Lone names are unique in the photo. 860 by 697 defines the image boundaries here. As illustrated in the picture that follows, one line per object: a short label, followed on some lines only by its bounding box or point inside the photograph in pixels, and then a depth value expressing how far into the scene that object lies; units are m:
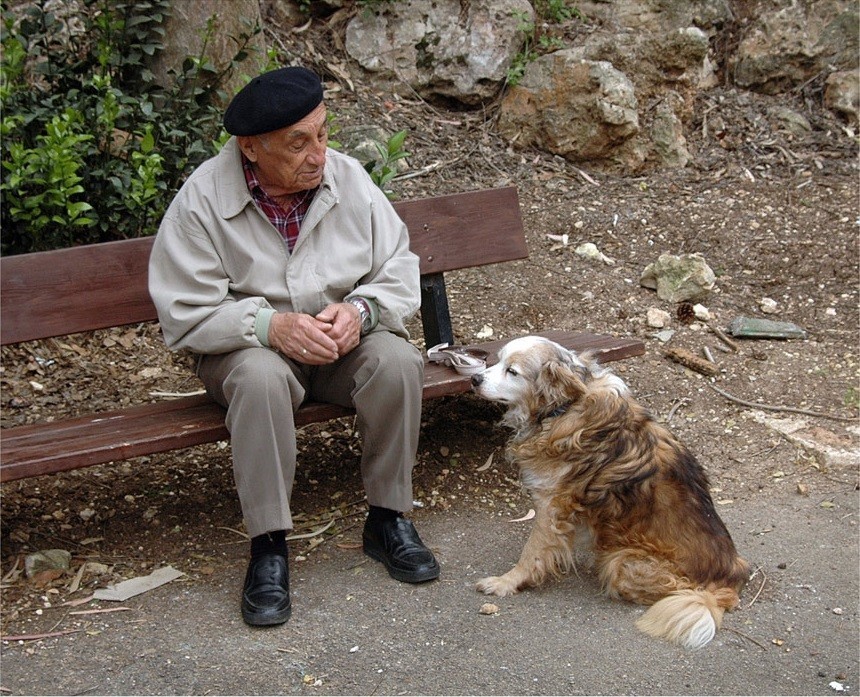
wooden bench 3.53
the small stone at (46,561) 3.70
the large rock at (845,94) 7.98
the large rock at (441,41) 7.44
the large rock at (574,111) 7.18
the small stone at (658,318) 5.79
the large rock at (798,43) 8.14
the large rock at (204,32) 5.57
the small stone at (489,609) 3.47
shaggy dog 3.41
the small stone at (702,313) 5.87
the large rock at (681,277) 5.99
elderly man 3.43
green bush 4.94
